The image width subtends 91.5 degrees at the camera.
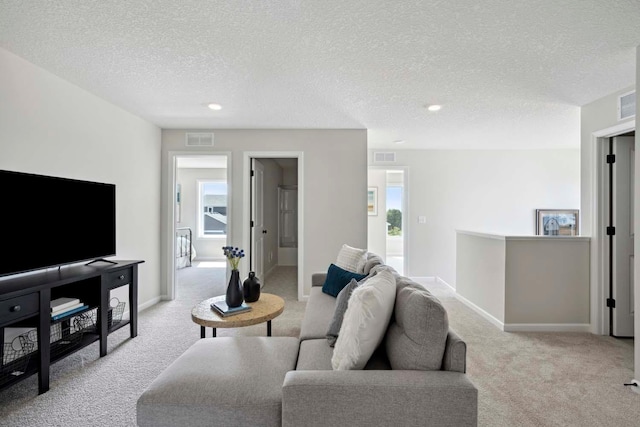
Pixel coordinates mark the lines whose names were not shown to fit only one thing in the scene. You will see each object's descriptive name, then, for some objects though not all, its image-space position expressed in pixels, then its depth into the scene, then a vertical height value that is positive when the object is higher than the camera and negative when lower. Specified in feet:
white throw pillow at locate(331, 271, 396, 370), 4.53 -1.72
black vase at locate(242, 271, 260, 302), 8.66 -2.17
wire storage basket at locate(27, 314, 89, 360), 7.67 -3.28
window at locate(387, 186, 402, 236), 29.14 -0.11
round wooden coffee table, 7.16 -2.50
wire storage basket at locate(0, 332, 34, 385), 6.47 -3.31
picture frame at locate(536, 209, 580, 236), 18.58 -0.38
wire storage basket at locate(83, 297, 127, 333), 8.99 -3.33
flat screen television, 6.90 -0.25
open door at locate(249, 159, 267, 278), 15.12 -0.38
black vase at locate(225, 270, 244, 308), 7.91 -2.06
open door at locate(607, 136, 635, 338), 10.59 -0.31
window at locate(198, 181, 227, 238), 26.32 +0.34
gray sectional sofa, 3.95 -2.47
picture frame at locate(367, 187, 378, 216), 23.79 +0.90
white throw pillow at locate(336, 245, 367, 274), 9.70 -1.55
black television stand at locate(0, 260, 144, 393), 6.41 -2.38
